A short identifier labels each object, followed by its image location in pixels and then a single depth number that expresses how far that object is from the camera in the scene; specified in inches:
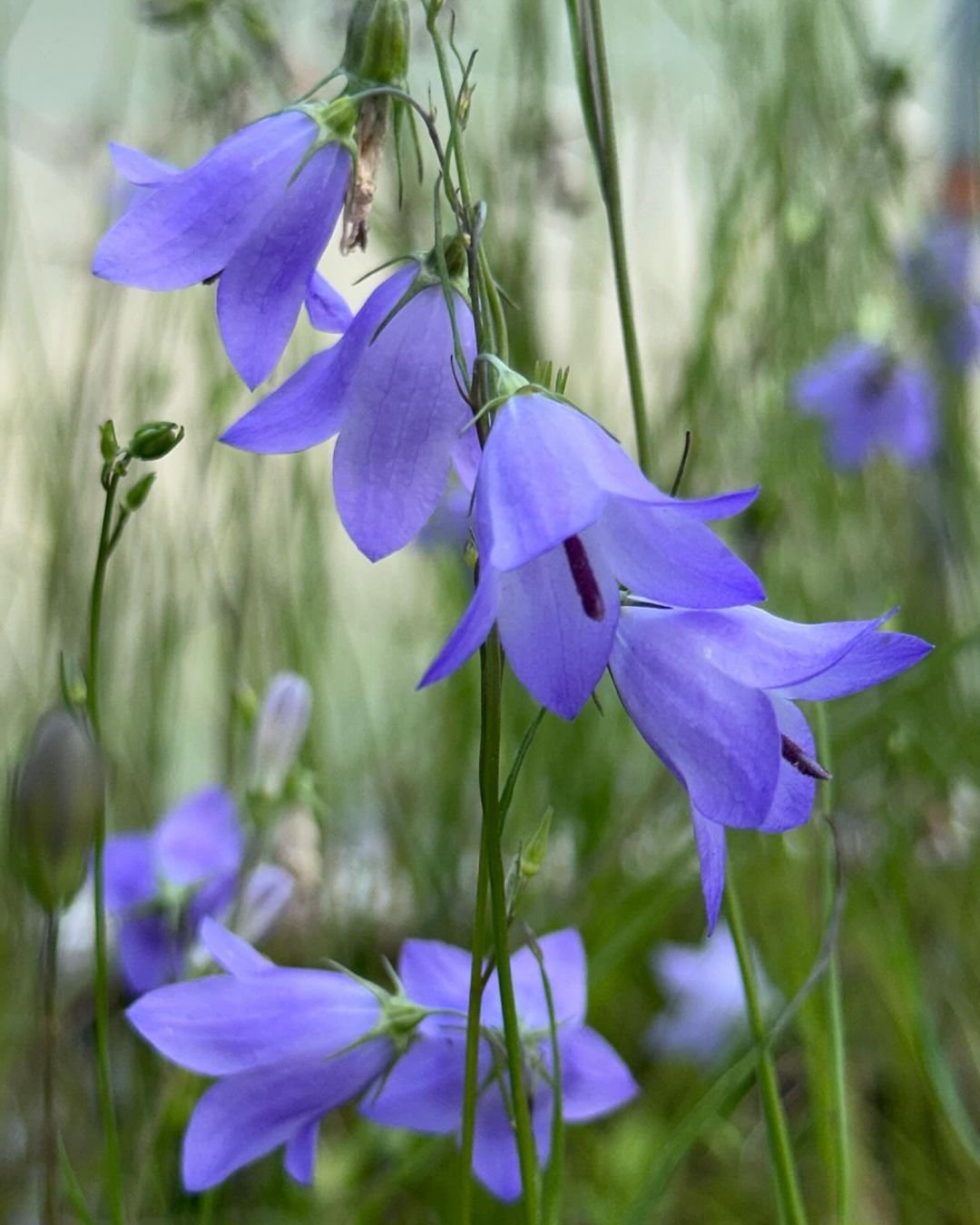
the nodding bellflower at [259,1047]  9.3
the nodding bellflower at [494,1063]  9.6
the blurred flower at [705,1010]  15.0
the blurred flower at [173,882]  11.9
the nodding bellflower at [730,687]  8.5
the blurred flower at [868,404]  20.1
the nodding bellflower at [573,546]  8.3
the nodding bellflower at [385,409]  9.0
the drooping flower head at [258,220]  9.0
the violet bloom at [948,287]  19.5
